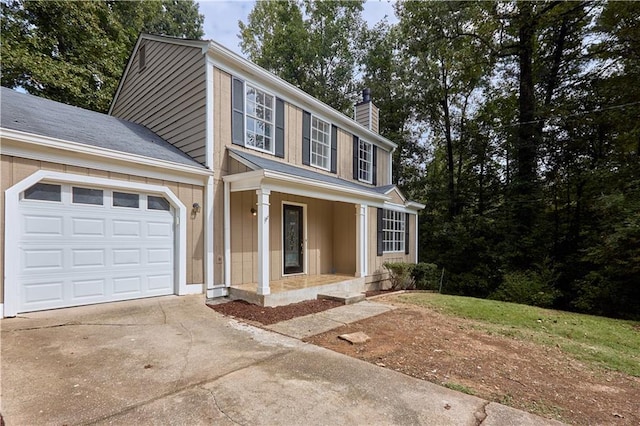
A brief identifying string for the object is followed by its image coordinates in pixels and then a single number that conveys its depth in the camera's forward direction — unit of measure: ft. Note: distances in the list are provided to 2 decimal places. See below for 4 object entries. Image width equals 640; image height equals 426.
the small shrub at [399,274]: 31.96
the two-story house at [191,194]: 15.20
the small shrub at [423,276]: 34.12
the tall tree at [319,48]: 63.36
